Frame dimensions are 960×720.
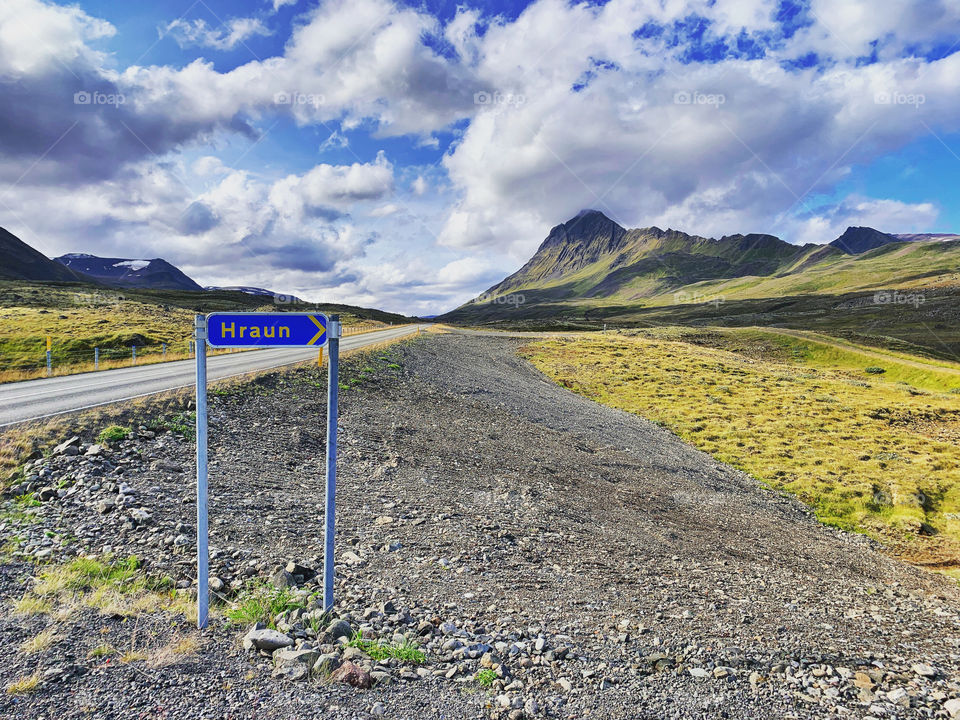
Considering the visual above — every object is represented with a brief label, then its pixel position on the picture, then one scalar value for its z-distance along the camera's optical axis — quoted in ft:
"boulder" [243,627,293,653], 17.49
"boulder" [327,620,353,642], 19.10
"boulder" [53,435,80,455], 32.53
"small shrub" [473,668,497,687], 18.15
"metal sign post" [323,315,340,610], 19.93
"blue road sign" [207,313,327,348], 18.15
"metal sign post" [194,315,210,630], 18.43
